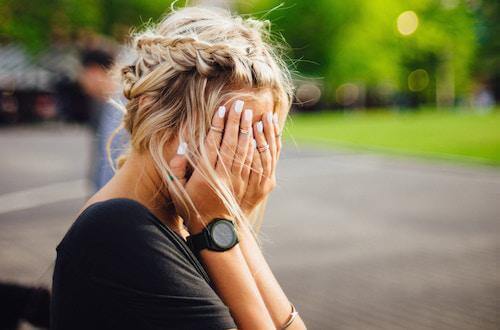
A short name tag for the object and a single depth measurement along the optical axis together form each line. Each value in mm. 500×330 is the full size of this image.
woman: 1206
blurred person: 4770
